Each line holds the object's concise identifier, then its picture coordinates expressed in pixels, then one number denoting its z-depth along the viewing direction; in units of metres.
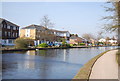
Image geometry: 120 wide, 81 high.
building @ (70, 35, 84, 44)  70.08
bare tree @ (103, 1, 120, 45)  12.66
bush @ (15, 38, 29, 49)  26.71
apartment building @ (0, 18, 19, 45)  36.49
